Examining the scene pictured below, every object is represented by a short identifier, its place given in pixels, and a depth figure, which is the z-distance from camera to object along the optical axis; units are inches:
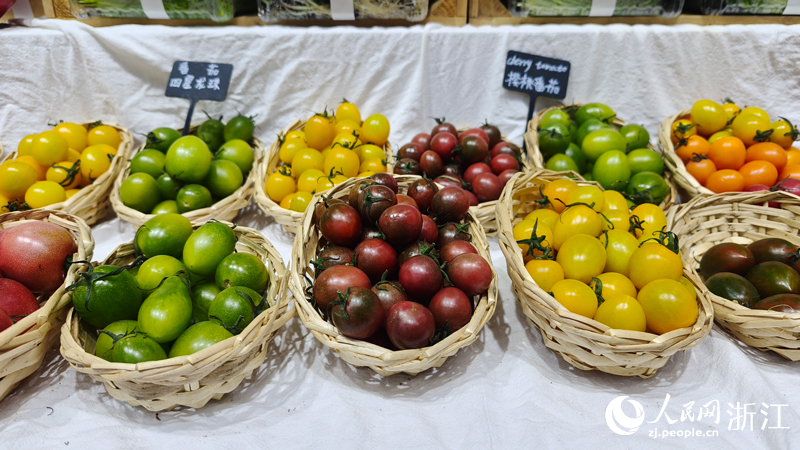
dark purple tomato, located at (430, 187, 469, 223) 19.8
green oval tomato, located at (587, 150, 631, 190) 24.9
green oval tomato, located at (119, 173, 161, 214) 23.6
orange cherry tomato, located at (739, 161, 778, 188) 24.6
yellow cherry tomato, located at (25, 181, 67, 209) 23.4
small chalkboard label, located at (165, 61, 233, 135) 28.4
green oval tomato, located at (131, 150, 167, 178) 24.8
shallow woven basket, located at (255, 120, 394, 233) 23.6
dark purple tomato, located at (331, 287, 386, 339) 15.8
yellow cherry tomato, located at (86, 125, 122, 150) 27.3
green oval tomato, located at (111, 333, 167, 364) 15.7
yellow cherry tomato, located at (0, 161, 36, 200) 23.3
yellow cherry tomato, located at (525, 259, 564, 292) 18.3
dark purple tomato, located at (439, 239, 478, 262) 18.4
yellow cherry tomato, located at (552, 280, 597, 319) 17.2
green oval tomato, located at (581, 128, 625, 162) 26.2
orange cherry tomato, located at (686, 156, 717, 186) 25.4
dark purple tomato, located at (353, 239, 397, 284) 17.9
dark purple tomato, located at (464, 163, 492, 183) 25.6
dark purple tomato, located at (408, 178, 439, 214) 20.2
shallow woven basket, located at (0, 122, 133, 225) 23.6
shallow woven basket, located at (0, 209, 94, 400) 16.0
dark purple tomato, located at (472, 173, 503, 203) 24.5
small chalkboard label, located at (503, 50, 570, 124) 28.5
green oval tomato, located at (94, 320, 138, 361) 16.5
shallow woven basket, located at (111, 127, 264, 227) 23.3
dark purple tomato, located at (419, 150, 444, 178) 25.4
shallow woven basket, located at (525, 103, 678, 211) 25.5
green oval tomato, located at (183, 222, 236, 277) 18.9
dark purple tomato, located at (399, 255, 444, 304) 17.1
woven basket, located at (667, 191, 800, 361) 22.4
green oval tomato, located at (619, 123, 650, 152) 27.2
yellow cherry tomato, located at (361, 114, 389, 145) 27.3
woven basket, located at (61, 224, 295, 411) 15.2
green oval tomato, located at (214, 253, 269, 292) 18.4
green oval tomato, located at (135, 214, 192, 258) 19.3
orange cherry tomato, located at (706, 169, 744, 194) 24.5
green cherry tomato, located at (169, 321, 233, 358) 16.2
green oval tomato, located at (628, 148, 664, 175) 25.7
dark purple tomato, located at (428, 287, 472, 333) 16.7
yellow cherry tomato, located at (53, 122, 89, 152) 26.6
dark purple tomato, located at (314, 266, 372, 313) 16.9
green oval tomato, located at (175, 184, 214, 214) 23.9
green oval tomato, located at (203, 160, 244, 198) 24.9
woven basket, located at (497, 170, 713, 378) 16.2
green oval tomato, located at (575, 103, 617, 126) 28.4
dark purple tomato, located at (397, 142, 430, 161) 26.5
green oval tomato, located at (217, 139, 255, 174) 26.6
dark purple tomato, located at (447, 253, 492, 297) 17.2
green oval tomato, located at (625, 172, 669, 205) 24.3
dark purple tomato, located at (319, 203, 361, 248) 18.5
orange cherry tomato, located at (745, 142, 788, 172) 25.1
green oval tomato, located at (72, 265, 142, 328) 17.1
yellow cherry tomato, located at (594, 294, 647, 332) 16.7
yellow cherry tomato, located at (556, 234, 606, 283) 18.5
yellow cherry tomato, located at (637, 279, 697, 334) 16.7
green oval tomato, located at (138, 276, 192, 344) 16.6
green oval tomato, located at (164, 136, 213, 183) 24.0
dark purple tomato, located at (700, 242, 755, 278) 20.3
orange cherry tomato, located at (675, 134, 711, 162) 26.1
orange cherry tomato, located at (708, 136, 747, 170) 25.4
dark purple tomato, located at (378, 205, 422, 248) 17.9
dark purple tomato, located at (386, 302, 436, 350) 15.7
